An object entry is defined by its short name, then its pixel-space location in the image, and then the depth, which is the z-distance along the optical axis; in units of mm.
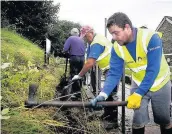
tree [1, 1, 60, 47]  16438
